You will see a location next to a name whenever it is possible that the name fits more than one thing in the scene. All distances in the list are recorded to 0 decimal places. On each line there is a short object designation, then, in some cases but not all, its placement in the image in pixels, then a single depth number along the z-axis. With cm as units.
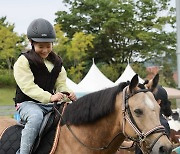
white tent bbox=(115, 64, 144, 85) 2064
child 419
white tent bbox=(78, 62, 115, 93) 1961
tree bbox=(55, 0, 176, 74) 3966
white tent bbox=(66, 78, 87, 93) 1891
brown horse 350
